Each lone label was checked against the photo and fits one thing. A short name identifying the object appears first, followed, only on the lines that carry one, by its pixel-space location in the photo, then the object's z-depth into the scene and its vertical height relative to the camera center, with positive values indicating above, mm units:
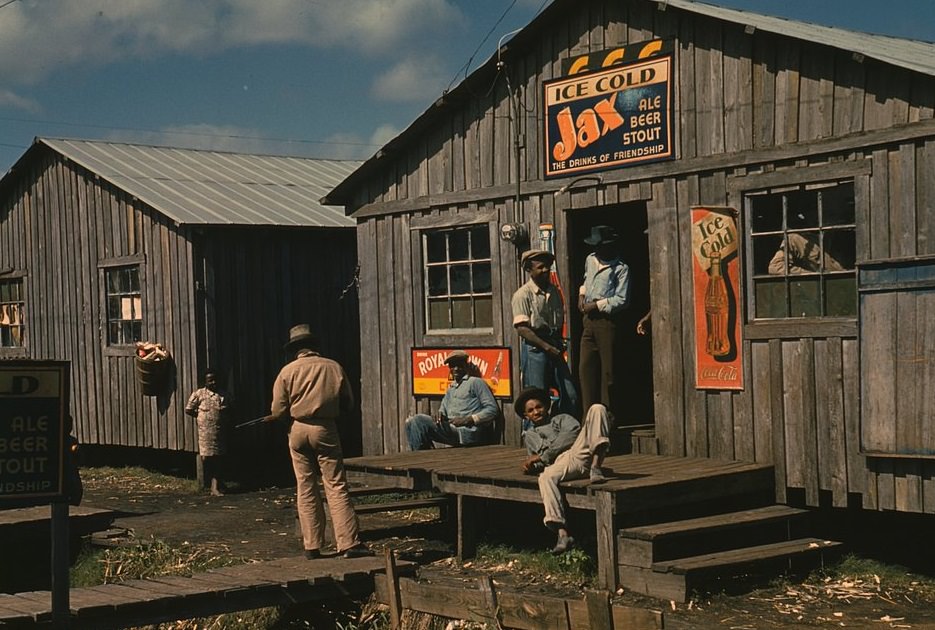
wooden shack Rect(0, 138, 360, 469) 18453 +654
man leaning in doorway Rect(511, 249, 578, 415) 13109 -116
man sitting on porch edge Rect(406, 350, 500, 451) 14047 -1094
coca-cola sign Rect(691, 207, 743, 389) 11984 +71
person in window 11344 +405
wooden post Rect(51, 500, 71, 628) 8820 -1624
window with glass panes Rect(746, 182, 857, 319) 11211 +454
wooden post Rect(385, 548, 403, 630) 9633 -2027
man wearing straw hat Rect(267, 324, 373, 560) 11328 -1049
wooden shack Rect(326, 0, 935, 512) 10711 +924
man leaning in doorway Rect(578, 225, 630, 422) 12805 -26
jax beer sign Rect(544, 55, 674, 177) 12688 +1891
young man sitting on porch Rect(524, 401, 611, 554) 11008 -1301
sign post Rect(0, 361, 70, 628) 8859 -795
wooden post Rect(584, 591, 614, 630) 6621 -1496
